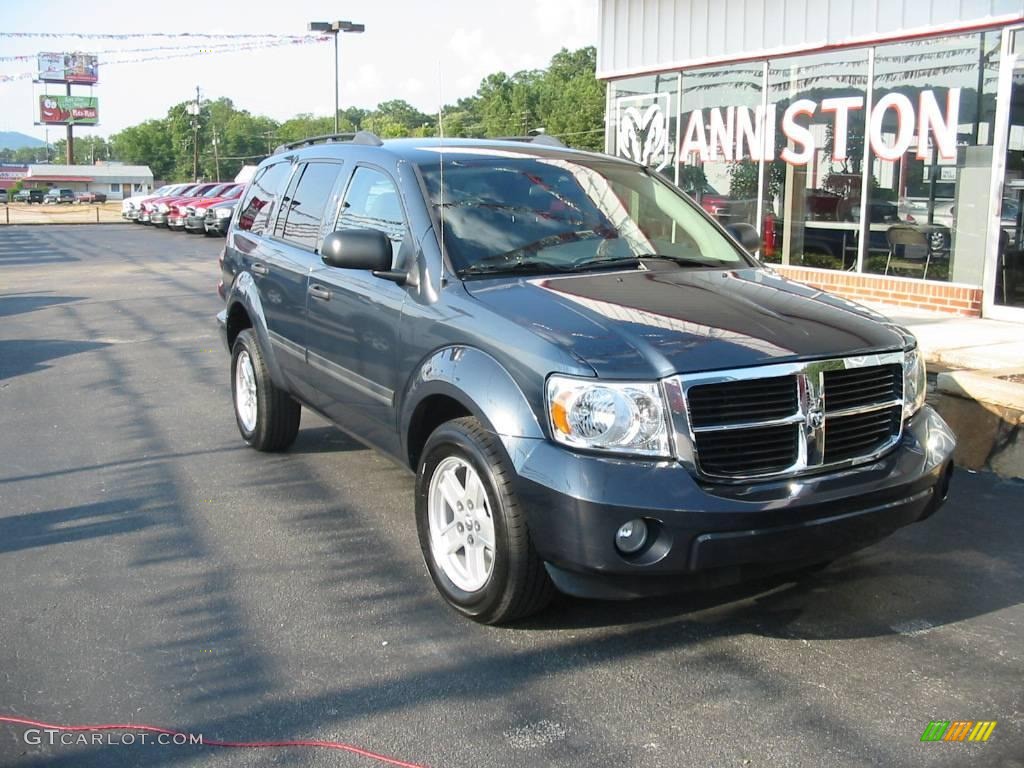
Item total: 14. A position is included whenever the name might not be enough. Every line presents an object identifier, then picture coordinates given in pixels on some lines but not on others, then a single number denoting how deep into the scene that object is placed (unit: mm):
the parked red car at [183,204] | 36312
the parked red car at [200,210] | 34312
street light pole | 37000
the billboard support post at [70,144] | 122688
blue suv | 3574
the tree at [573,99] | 84625
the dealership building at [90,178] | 130000
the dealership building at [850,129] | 10430
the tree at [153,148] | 155750
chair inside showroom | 11227
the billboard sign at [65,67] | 115500
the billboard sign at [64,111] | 118000
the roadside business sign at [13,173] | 138375
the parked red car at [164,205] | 39562
